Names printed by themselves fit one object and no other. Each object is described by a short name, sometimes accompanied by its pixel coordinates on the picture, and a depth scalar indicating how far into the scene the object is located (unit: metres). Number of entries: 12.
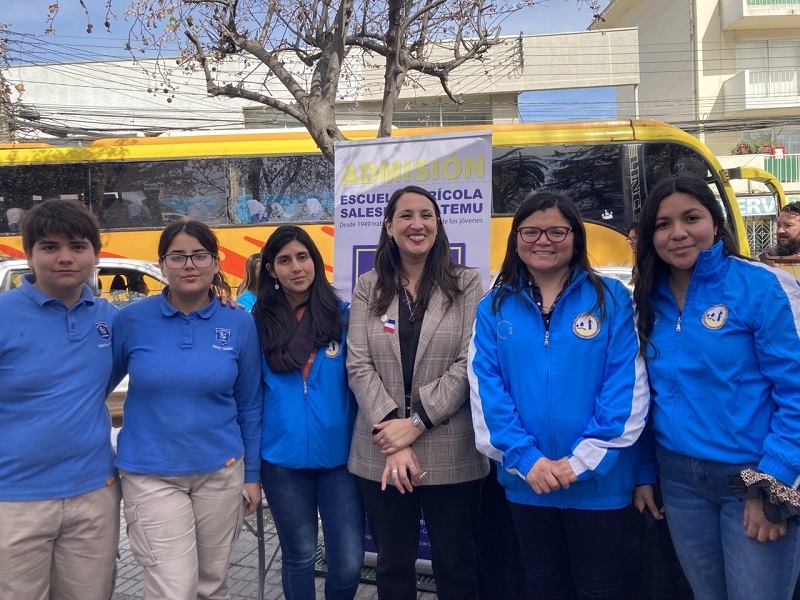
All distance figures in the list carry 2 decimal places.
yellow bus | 10.01
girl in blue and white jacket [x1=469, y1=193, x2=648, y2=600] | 2.16
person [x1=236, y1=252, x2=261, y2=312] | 4.40
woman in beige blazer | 2.42
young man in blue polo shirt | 2.20
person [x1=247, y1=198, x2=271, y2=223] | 10.20
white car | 7.15
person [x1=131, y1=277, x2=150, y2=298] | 7.59
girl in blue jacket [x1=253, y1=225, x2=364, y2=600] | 2.59
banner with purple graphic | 3.38
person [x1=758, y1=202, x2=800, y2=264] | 5.30
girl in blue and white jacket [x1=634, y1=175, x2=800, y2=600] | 1.95
